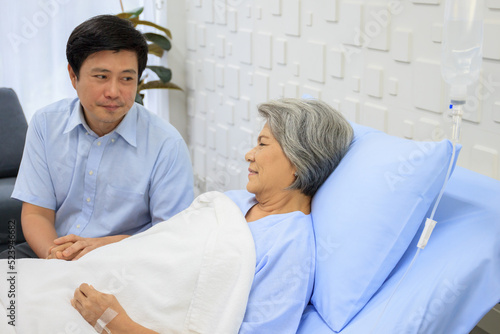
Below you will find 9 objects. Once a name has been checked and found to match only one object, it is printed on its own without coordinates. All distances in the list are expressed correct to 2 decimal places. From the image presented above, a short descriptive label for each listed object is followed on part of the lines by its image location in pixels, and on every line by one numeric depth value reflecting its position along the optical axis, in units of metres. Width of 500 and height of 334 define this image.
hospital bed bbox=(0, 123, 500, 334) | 1.27
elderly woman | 1.44
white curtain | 3.78
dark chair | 2.99
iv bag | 1.39
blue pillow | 1.38
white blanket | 1.42
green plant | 3.58
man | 1.92
